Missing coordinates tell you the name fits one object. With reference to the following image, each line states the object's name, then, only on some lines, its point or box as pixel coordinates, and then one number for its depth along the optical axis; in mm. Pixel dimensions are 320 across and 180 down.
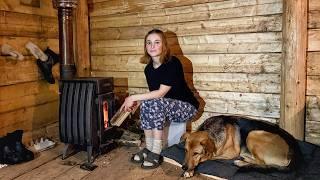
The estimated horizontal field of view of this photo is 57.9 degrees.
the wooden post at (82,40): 3471
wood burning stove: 2381
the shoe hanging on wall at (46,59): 2912
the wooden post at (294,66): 2314
